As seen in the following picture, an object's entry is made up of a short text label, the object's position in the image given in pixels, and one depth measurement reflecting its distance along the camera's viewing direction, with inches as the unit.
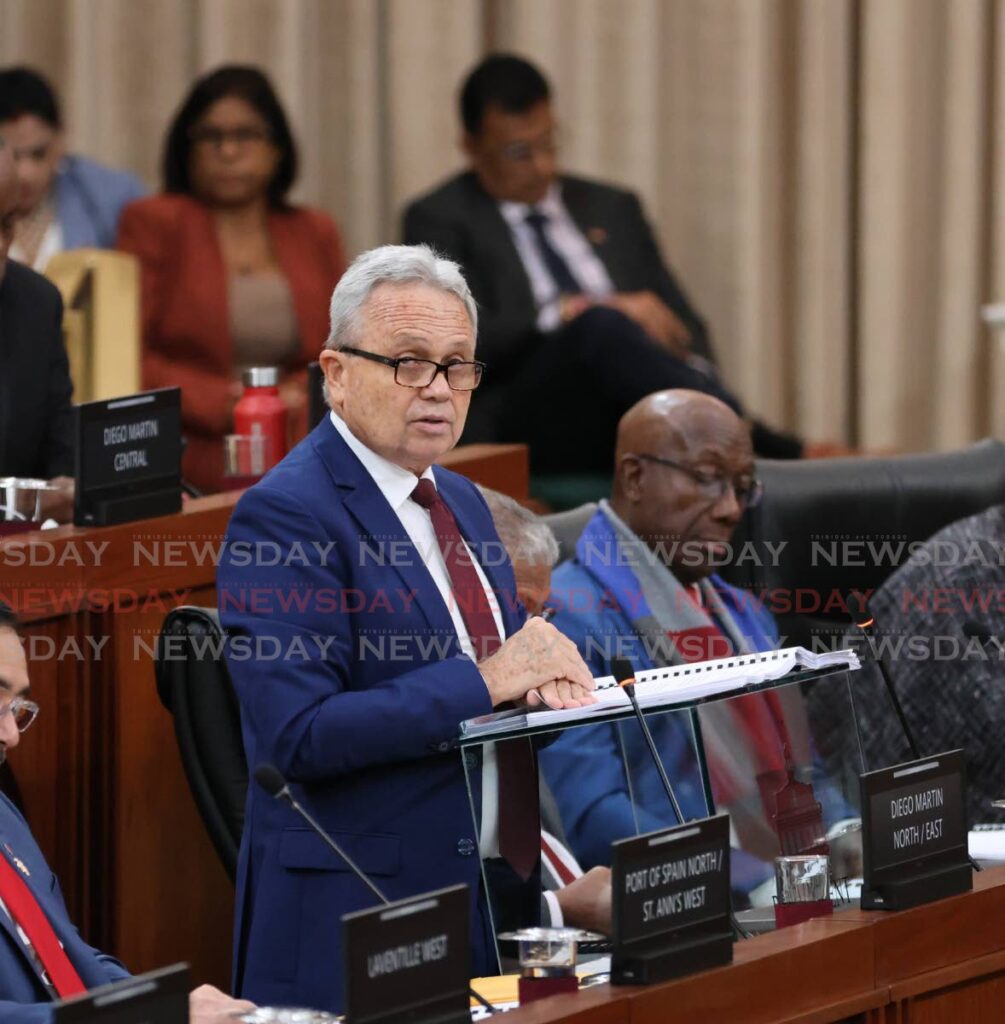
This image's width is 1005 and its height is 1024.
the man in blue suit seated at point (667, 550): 223.1
